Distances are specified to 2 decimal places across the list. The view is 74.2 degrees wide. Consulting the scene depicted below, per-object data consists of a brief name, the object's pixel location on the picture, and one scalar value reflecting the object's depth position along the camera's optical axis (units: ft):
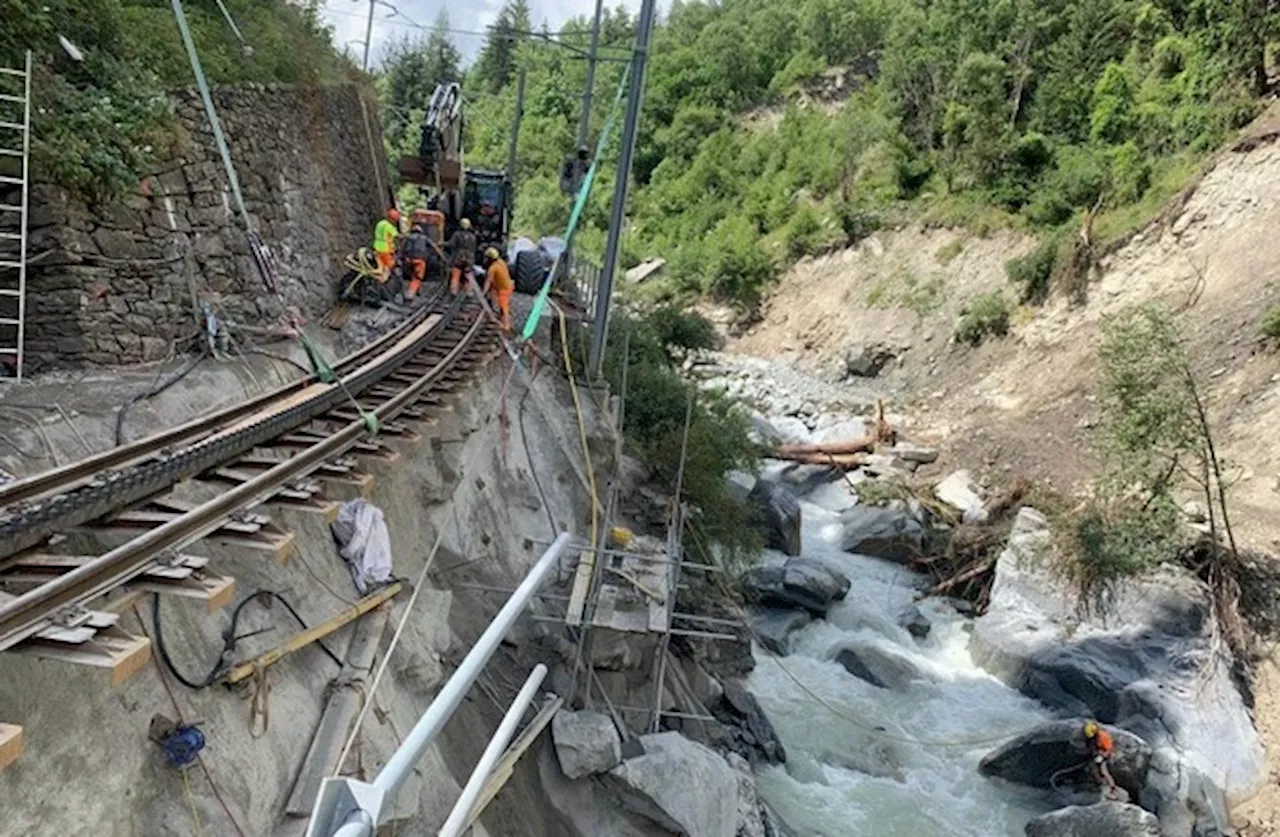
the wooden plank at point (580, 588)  25.08
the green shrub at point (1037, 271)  82.17
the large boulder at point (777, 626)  47.62
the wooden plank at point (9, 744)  10.20
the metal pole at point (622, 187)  37.76
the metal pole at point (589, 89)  52.01
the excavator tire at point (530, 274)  59.47
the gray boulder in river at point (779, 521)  57.72
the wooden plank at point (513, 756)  18.16
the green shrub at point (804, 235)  120.06
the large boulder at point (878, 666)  46.34
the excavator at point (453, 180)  58.95
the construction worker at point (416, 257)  52.49
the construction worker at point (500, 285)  47.32
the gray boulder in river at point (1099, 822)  33.12
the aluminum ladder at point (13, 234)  27.14
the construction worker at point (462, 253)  54.35
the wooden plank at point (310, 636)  14.79
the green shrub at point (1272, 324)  56.18
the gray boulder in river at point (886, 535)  60.34
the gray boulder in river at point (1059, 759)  37.06
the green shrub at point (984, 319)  83.87
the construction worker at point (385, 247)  50.78
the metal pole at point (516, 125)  80.04
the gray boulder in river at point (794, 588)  50.85
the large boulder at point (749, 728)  37.27
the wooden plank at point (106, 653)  11.76
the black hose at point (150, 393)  23.73
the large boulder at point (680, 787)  22.11
